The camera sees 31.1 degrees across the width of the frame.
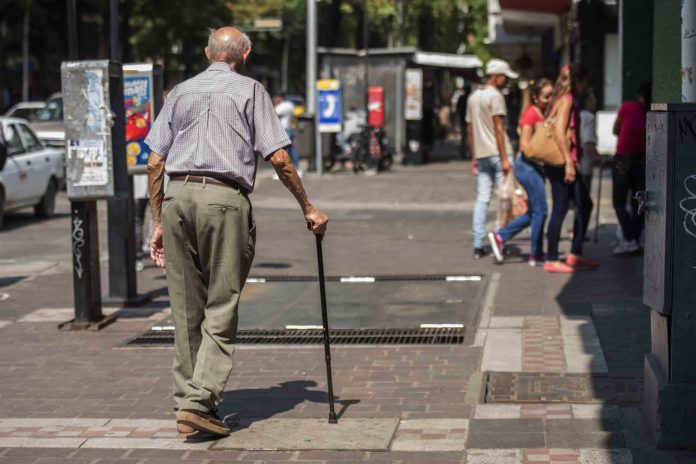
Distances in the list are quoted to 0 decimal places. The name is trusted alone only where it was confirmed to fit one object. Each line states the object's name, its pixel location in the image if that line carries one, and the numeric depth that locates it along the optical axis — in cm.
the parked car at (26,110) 3294
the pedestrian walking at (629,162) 1167
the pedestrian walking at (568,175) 1099
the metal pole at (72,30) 900
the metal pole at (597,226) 1334
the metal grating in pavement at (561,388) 650
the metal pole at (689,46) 587
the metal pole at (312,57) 2706
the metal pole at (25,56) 5241
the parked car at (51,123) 2458
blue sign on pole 2636
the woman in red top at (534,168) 1121
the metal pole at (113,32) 966
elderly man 583
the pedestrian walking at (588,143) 1290
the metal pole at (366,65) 2810
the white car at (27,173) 1670
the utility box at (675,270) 528
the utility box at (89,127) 881
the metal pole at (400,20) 4526
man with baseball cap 1198
